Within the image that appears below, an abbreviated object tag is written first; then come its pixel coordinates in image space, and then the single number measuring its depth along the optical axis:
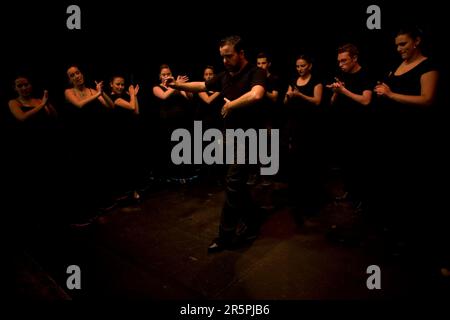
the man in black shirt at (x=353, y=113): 3.50
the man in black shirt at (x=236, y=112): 2.81
